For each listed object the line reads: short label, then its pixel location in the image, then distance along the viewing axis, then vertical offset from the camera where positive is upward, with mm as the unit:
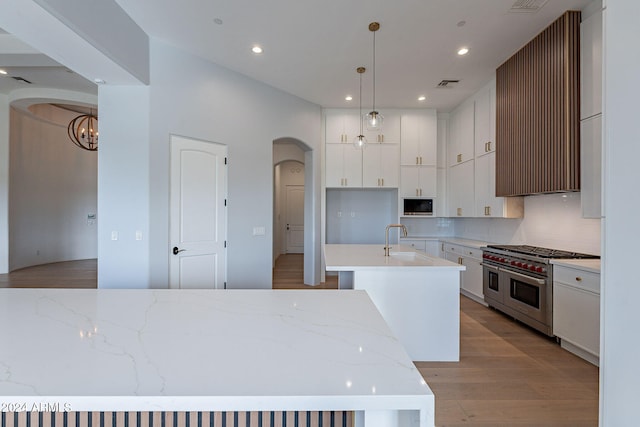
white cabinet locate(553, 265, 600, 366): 2490 -874
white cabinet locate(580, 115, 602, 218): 2553 +419
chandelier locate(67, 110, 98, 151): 5776 +1602
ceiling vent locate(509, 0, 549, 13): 2668 +1905
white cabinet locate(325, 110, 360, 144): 5520 +1614
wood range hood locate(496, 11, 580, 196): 2844 +1093
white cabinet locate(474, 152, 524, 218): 4102 +209
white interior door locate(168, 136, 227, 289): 3521 -34
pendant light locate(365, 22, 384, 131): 3059 +1035
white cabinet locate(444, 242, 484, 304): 4262 -821
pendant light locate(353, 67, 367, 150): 3846 +979
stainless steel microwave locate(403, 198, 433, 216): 5594 +125
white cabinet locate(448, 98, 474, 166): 4844 +1377
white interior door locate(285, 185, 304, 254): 9344 -180
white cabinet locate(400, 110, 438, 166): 5516 +1354
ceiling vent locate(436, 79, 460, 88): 4348 +1932
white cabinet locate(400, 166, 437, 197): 5539 +657
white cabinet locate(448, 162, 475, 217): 4863 +395
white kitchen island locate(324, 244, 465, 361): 2602 -806
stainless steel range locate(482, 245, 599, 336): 3012 -783
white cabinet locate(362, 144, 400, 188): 5531 +907
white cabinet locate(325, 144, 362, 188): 5520 +902
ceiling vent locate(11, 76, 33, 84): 4761 +2182
